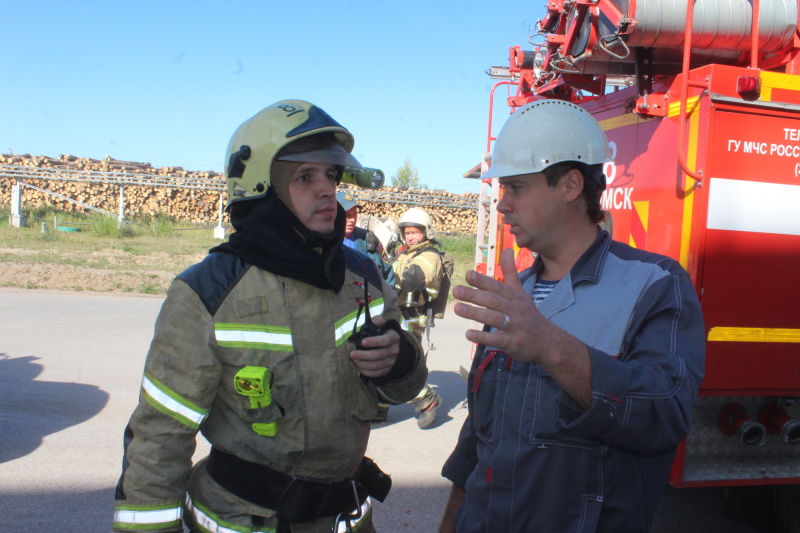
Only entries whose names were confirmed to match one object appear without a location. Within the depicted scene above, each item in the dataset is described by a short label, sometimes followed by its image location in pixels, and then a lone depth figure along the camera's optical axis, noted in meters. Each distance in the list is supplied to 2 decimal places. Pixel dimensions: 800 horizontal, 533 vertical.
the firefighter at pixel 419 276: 6.08
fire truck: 3.26
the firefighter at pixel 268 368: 1.92
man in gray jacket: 1.50
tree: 66.06
